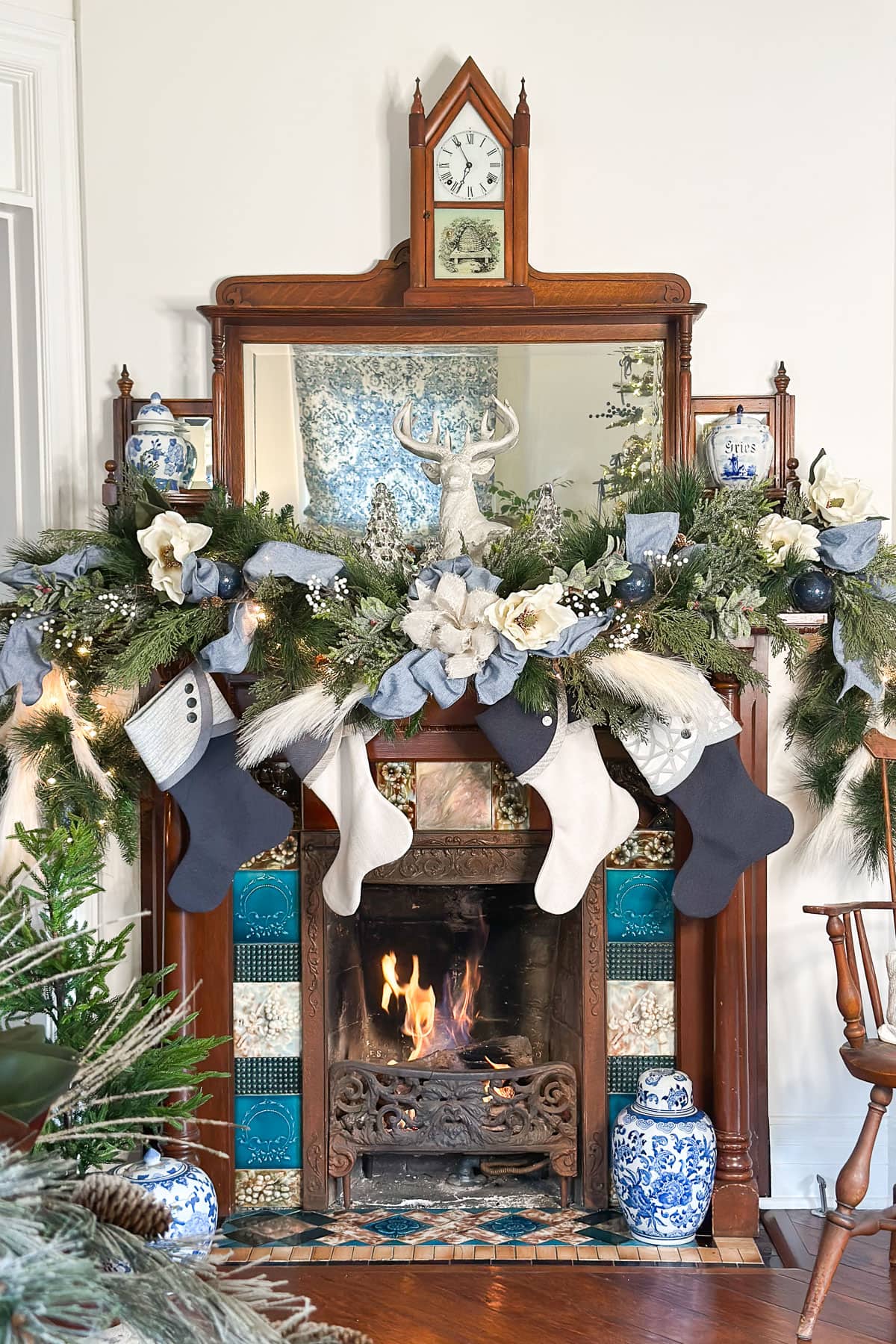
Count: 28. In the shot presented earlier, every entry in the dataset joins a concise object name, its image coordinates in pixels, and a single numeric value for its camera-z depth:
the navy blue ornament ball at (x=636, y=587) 2.23
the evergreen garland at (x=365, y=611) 2.25
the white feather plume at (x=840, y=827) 2.54
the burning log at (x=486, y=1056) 2.71
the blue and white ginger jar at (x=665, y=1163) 2.44
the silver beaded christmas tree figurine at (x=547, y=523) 2.30
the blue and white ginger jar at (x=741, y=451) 2.55
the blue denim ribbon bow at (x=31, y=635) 2.32
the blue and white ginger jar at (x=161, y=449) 2.54
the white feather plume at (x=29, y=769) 2.38
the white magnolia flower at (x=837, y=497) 2.37
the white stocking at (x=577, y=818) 2.43
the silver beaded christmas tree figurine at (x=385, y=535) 2.32
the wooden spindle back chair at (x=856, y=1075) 2.12
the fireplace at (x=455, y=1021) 2.62
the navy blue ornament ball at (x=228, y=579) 2.27
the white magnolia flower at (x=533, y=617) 2.14
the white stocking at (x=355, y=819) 2.41
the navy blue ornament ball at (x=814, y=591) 2.35
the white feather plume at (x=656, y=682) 2.22
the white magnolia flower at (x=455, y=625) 2.18
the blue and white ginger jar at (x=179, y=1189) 2.22
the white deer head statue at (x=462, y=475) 2.42
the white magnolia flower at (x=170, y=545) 2.22
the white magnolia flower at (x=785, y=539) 2.33
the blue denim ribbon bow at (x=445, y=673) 2.20
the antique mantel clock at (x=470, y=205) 2.61
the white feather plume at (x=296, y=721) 2.23
